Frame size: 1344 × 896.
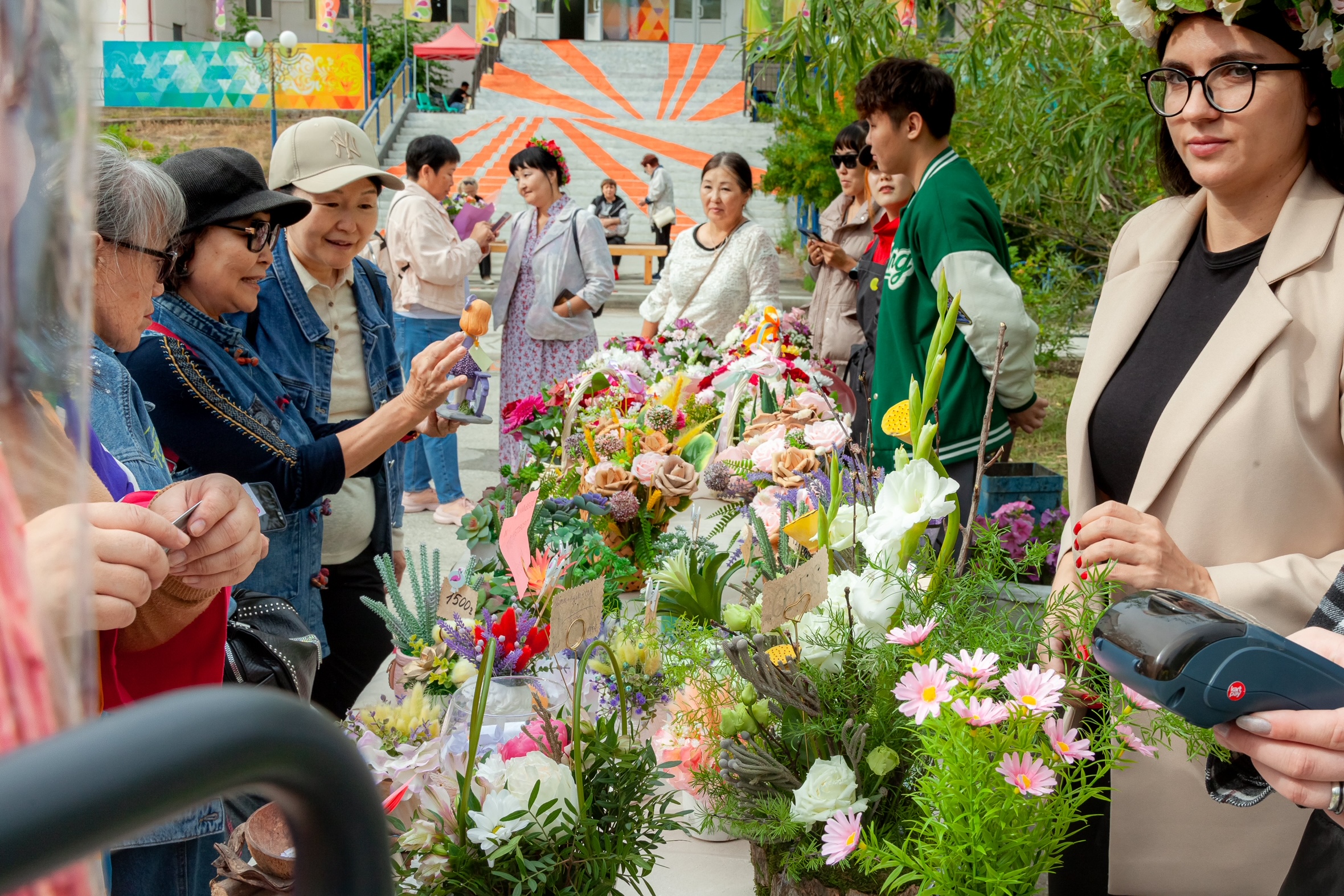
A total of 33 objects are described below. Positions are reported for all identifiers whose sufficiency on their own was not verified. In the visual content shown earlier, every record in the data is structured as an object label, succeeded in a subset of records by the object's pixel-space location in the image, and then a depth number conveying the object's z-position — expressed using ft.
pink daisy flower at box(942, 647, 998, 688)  2.91
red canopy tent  76.13
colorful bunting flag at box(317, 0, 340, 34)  56.08
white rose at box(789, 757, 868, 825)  3.34
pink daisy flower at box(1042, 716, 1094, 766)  2.84
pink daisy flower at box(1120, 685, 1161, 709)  2.95
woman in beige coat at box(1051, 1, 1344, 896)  4.17
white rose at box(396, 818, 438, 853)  3.34
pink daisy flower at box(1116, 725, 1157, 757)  3.02
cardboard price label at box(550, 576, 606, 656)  3.74
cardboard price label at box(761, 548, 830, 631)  3.86
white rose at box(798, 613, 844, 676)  3.63
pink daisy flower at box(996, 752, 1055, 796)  2.73
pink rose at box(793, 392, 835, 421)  8.30
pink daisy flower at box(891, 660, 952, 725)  2.91
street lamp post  45.01
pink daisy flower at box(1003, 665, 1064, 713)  2.82
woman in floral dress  15.83
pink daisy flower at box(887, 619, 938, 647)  3.14
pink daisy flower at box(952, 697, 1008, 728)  2.78
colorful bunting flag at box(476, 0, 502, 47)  75.87
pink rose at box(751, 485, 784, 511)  6.28
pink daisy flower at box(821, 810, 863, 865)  3.08
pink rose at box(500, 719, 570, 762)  3.70
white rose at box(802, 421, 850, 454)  7.45
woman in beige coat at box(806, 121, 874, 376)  13.06
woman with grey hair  3.26
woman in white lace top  14.32
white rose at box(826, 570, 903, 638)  3.48
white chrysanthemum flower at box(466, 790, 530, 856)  3.20
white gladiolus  3.44
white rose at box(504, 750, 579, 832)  3.31
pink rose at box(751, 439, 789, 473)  7.27
